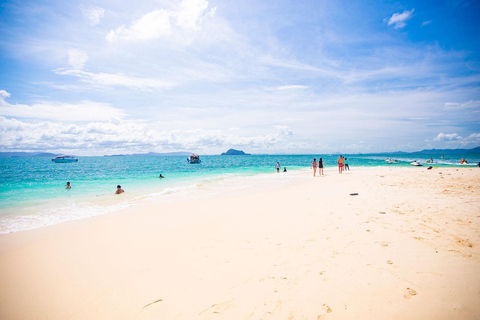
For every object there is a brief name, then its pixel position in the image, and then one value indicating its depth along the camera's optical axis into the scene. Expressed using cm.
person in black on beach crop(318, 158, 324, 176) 2763
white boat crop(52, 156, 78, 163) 10186
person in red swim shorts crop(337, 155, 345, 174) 2943
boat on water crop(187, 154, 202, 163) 8100
